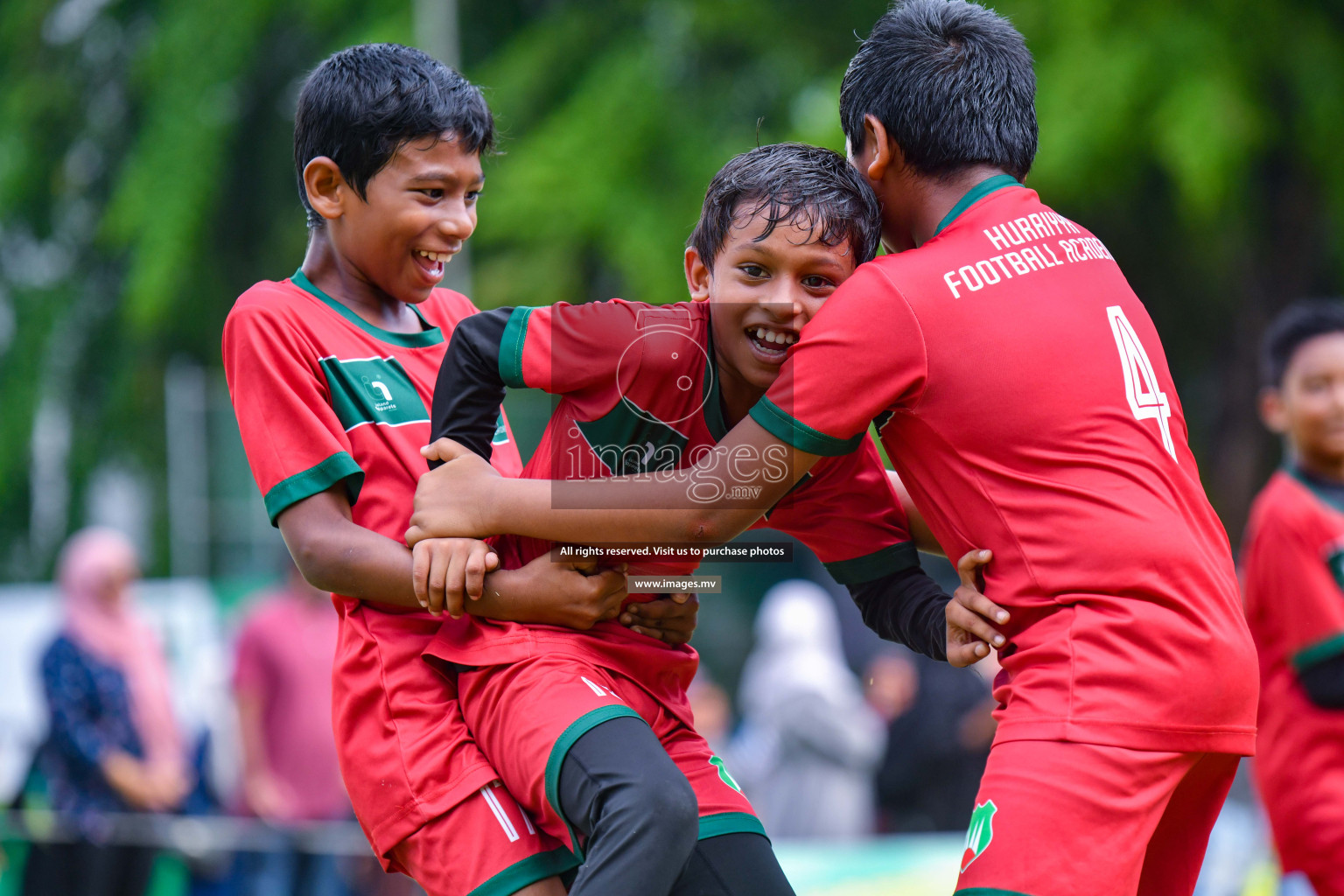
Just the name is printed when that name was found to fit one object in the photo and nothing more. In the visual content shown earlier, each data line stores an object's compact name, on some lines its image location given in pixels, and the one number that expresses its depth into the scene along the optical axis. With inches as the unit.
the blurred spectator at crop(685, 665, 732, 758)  594.2
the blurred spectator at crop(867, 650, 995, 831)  542.3
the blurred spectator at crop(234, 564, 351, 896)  570.3
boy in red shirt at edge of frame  335.9
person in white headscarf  542.6
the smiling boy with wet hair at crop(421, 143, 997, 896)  181.0
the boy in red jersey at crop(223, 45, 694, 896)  187.6
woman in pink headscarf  514.3
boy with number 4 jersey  167.0
